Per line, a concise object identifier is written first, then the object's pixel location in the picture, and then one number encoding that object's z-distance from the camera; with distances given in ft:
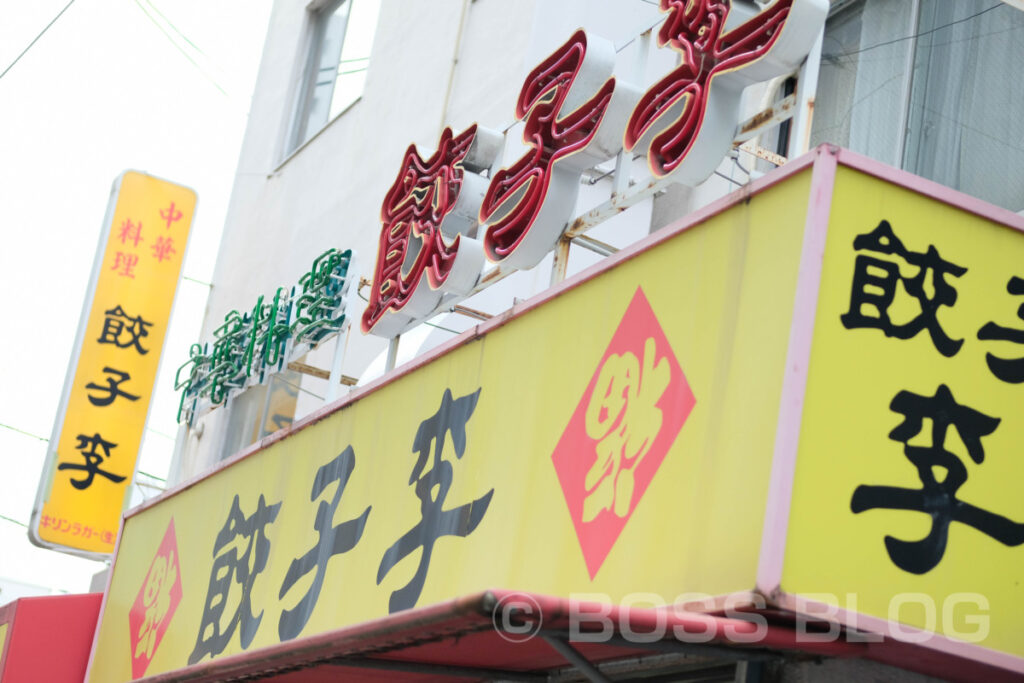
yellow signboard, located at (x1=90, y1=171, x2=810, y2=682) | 15.66
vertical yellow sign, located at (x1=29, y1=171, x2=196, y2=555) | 45.51
